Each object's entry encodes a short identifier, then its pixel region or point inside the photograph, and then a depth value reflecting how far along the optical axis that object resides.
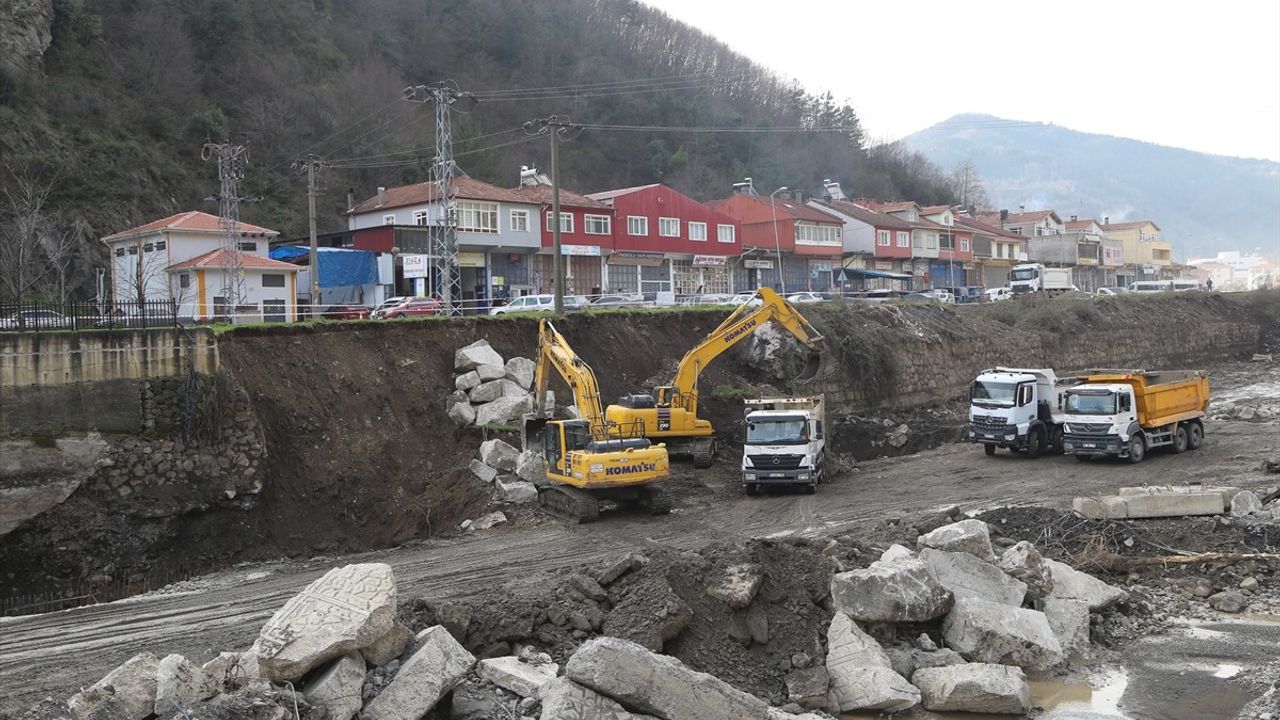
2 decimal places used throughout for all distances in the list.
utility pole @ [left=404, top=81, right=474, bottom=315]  35.69
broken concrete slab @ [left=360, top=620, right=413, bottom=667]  11.14
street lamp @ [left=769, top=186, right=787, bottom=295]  66.26
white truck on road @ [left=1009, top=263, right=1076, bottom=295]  69.19
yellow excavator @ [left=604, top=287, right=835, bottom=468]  26.03
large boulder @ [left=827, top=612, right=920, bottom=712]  12.15
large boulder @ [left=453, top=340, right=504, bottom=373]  29.86
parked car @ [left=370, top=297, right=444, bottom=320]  37.69
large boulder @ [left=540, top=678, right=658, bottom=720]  10.42
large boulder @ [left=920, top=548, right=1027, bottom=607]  14.27
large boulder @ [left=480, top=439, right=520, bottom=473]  24.88
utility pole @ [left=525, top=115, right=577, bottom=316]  33.16
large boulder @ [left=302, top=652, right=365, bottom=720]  10.29
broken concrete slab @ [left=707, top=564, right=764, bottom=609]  13.08
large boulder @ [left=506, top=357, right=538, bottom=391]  29.67
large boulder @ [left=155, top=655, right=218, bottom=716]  10.00
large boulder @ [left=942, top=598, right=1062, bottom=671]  13.27
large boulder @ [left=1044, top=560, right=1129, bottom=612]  15.10
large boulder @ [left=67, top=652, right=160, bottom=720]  10.05
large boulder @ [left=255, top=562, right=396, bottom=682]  10.38
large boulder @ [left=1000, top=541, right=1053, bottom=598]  14.88
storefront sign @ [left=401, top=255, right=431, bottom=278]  41.56
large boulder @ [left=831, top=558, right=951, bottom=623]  13.23
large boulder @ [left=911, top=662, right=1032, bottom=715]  11.99
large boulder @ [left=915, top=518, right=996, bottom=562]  15.10
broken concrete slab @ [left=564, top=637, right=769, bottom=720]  10.48
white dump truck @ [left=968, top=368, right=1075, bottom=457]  29.31
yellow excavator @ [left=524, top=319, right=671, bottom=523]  21.28
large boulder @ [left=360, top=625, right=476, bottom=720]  10.51
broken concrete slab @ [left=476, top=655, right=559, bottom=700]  11.38
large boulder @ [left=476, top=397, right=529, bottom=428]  27.86
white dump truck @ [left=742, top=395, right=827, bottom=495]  24.61
